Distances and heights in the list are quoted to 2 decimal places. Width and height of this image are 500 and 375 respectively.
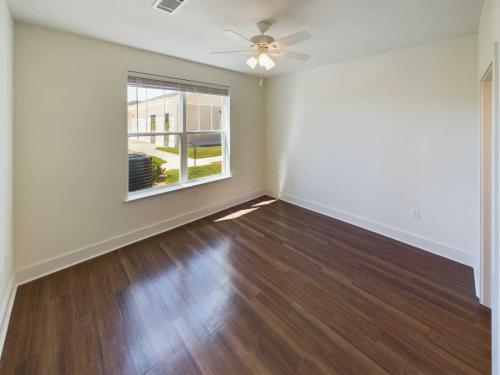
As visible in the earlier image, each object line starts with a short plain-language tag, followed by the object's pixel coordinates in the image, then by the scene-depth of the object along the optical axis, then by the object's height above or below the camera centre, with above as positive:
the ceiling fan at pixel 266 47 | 2.14 +1.36
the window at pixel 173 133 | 3.15 +0.79
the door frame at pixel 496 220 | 1.33 -0.21
